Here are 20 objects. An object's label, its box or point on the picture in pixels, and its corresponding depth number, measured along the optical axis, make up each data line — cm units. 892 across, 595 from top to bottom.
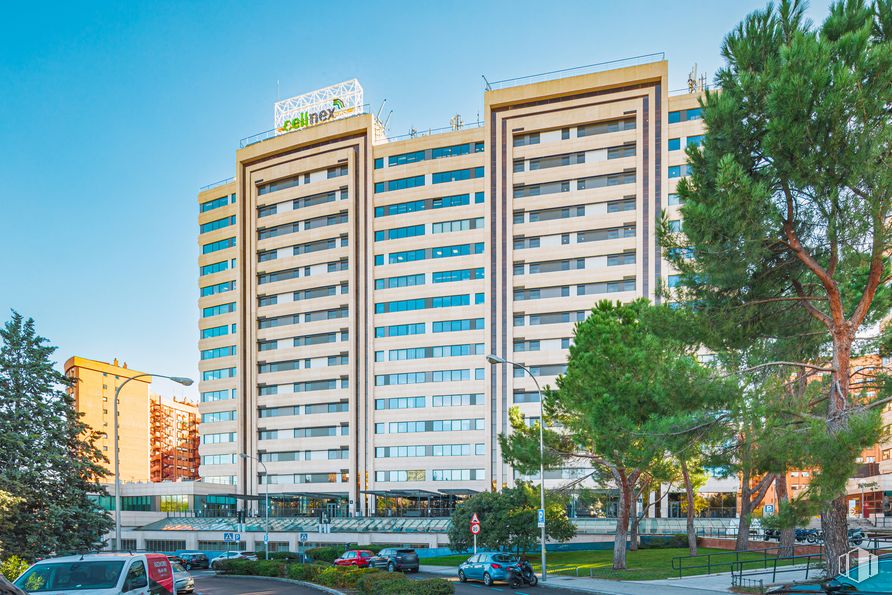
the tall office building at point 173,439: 16194
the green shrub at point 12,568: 1938
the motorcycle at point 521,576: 3169
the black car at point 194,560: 5222
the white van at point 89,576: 1395
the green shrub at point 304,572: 3072
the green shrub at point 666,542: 5372
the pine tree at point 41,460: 2875
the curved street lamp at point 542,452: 3375
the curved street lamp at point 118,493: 2818
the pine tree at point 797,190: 1728
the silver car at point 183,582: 2836
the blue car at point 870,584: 1260
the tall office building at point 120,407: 12862
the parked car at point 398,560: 4141
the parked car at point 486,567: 3216
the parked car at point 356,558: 4378
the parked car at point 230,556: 4781
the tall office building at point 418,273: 7400
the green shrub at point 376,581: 2206
